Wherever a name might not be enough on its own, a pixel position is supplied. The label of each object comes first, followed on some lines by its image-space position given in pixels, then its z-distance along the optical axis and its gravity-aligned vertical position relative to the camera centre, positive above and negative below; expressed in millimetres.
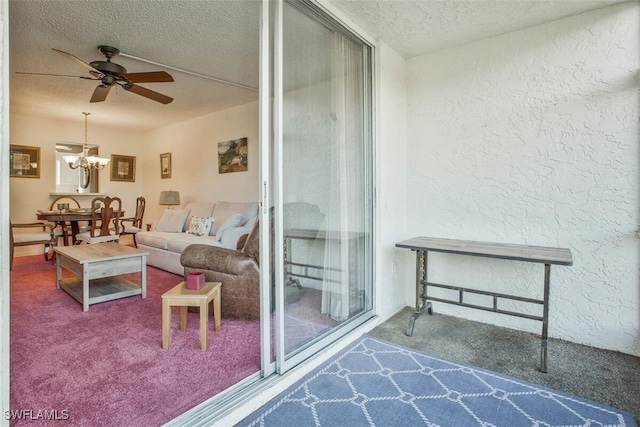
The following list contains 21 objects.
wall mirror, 6051 +549
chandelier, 5285 +699
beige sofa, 4023 -375
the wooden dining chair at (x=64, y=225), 4930 -348
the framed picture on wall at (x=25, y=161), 5523 +719
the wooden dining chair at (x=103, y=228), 4426 -359
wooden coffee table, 3023 -638
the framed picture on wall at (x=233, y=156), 4969 +747
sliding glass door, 1941 +151
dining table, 4598 -206
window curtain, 2428 +143
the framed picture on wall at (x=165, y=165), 6402 +754
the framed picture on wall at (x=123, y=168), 6684 +740
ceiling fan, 2939 +1190
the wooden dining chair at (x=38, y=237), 4473 -473
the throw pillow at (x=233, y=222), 4035 -233
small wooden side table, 2180 -661
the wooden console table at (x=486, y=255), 2051 -333
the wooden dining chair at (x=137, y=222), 5641 -345
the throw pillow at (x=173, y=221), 5184 -281
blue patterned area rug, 1591 -1042
